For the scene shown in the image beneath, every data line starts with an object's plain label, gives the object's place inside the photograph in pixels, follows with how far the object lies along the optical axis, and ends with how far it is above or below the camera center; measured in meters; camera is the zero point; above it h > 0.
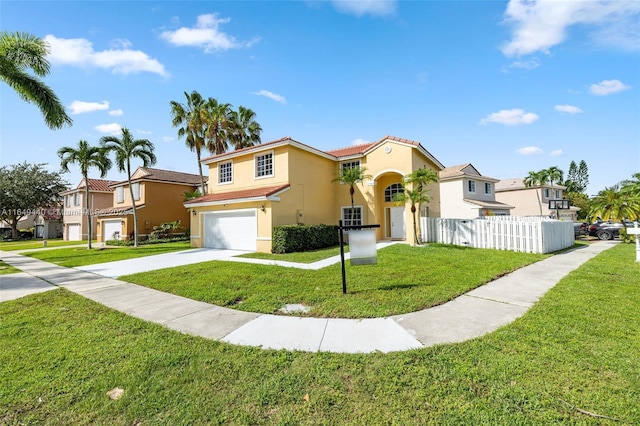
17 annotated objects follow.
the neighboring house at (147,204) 24.11 +1.72
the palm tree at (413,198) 14.48 +1.01
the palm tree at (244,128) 26.10 +9.01
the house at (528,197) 35.62 +2.48
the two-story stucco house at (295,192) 15.65 +1.75
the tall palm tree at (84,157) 20.95 +5.05
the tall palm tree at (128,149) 20.39 +5.44
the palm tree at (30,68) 12.43 +7.10
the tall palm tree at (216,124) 23.20 +8.24
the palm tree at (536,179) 37.09 +4.90
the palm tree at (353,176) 16.70 +2.58
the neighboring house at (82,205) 31.22 +2.10
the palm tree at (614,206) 18.17 +0.56
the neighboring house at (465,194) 25.58 +2.16
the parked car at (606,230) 21.13 -1.22
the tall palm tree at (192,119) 23.11 +8.53
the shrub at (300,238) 14.10 -0.97
